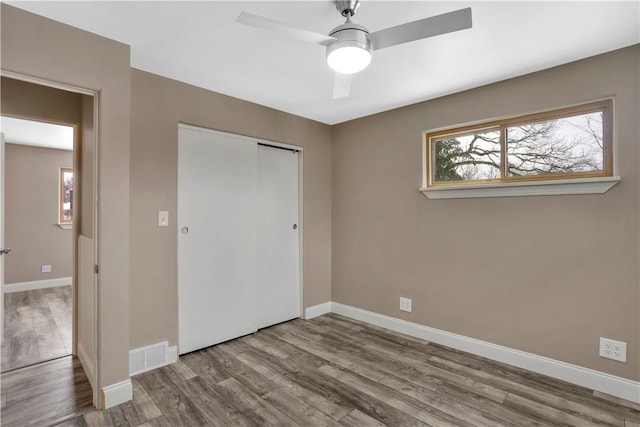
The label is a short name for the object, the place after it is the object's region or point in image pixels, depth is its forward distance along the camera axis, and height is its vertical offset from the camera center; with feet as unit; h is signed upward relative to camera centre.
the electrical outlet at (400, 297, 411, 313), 10.51 -3.10
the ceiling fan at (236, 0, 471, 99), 4.38 +2.78
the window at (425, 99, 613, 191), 7.36 +1.79
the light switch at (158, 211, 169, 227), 8.27 -0.16
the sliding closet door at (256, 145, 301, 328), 10.98 -0.88
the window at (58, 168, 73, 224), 17.15 +0.75
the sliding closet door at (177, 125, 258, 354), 8.90 -0.74
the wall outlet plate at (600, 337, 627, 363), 6.84 -3.03
